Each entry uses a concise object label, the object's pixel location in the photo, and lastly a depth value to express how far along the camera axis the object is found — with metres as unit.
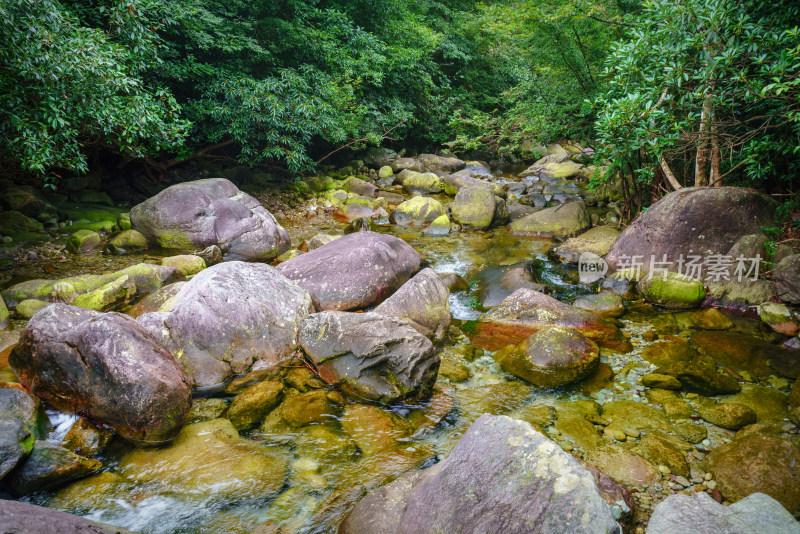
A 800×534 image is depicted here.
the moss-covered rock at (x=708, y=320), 6.29
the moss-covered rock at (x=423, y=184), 16.86
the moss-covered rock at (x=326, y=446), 3.94
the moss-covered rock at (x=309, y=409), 4.48
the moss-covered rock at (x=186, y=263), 8.02
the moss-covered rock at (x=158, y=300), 5.80
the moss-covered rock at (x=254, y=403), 4.46
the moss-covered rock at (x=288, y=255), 9.13
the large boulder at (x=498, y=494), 2.26
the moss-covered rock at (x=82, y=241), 9.07
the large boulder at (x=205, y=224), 9.38
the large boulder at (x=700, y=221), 7.05
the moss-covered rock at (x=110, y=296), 6.26
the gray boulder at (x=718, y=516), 2.46
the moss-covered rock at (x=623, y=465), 3.60
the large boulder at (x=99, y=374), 3.94
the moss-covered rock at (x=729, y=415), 4.21
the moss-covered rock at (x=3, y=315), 5.81
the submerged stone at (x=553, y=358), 5.20
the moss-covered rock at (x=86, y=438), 3.82
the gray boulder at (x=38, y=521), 2.09
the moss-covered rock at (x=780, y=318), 5.93
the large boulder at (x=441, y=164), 20.30
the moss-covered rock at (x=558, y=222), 10.70
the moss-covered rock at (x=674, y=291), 6.93
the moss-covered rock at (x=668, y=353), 5.51
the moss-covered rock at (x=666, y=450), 3.73
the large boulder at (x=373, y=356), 4.75
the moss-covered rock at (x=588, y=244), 9.05
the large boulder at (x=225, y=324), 4.99
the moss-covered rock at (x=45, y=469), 3.36
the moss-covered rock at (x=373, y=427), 4.13
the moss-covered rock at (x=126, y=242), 9.32
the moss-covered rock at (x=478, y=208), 11.94
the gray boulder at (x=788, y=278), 6.08
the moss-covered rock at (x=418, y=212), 12.89
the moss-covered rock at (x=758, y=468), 3.33
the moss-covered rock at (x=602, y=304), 6.94
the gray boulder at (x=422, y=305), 6.02
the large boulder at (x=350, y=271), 6.62
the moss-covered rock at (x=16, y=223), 9.17
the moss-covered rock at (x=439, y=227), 11.83
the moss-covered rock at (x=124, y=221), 10.31
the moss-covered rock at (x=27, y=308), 6.12
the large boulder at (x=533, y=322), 6.15
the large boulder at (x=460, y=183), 15.19
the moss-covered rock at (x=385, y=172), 18.43
